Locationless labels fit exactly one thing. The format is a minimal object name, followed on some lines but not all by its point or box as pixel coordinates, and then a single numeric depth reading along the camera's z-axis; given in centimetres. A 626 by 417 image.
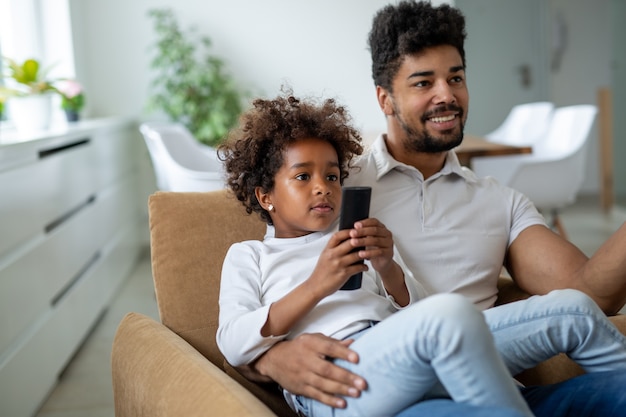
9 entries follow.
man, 170
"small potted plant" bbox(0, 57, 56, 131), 343
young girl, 114
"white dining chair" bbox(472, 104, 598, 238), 466
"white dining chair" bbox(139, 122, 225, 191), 349
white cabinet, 243
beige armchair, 145
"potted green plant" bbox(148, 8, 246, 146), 525
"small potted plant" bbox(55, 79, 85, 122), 423
